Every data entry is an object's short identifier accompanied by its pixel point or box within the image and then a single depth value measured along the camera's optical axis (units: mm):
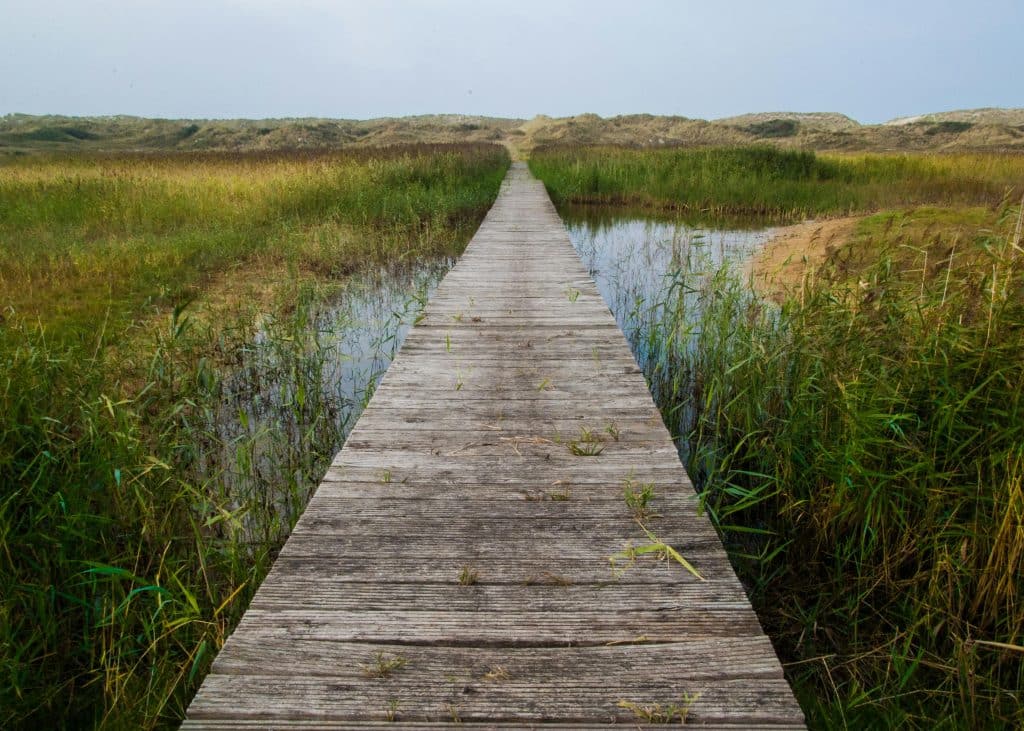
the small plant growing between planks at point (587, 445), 2565
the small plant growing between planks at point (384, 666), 1444
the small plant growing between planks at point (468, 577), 1777
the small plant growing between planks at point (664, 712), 1323
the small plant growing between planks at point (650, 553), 1843
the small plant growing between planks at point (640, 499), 2123
